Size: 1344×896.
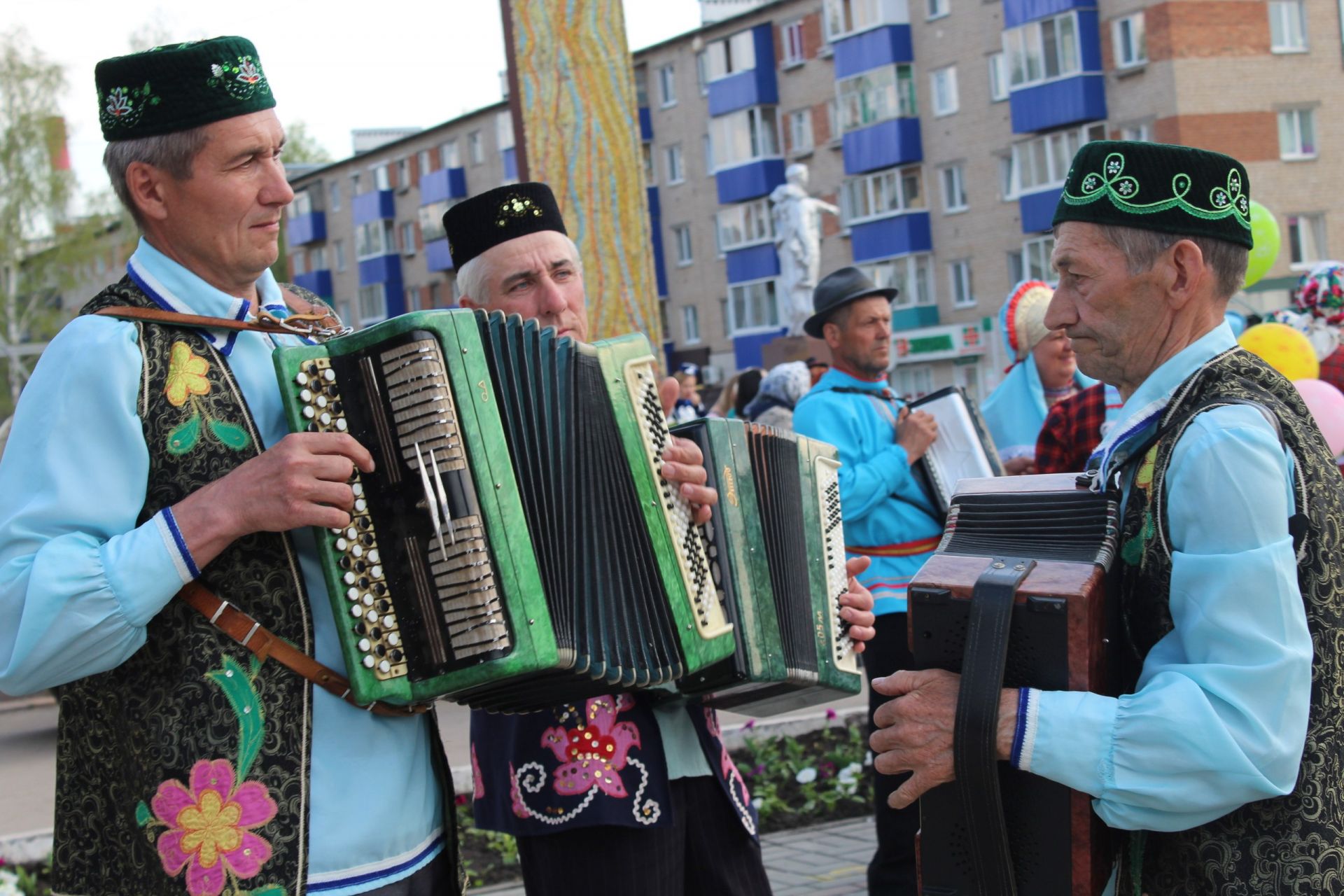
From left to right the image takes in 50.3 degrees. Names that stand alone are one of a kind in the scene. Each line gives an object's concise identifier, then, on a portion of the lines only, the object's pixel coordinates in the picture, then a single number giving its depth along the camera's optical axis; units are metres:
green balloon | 7.20
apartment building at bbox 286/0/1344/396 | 30.70
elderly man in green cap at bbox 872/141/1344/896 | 2.03
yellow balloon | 5.76
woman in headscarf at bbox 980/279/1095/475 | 6.07
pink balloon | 5.22
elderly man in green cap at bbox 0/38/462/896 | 2.10
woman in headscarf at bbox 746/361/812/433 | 9.35
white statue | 26.97
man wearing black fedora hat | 4.83
